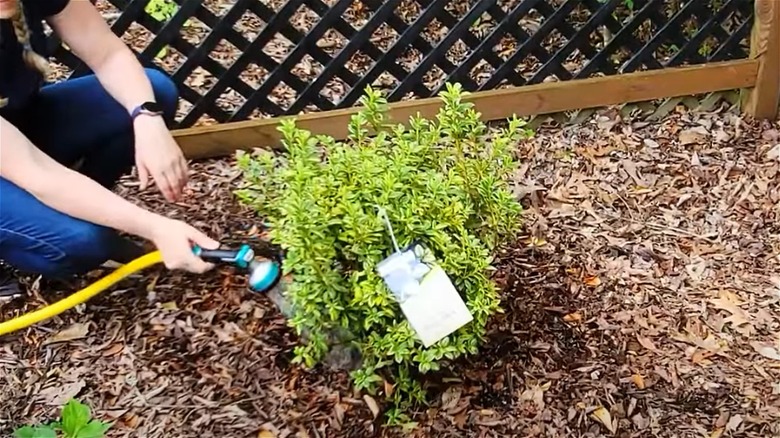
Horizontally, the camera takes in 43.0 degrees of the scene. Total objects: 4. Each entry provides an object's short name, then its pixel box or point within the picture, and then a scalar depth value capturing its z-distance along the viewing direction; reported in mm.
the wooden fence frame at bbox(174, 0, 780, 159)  2670
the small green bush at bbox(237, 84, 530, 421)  1740
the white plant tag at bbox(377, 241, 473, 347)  1719
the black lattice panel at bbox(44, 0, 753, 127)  2574
